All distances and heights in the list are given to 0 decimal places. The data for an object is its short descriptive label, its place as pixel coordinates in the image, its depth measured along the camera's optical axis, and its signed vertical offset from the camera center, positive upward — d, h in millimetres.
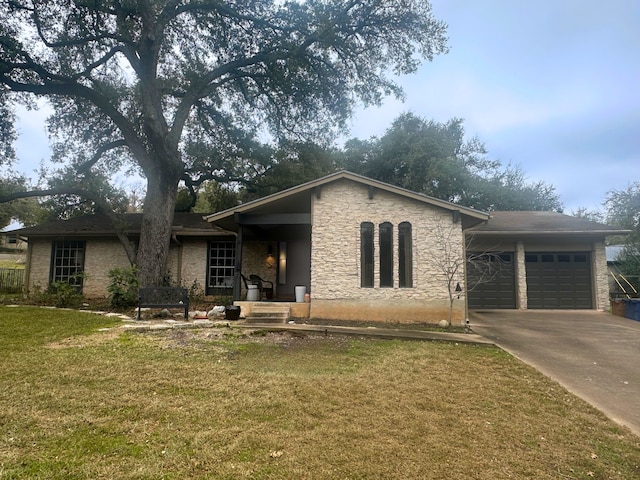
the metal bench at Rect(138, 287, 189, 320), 9130 -730
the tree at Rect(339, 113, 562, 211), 22531 +7385
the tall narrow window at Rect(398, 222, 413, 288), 9703 +485
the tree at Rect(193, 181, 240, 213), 19859 +4370
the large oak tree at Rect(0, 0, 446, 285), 12008 +8163
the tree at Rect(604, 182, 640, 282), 20119 +4473
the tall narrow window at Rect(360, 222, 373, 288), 9742 +558
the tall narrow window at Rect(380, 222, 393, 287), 9750 +550
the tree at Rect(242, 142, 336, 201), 17125 +5279
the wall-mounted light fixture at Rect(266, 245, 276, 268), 13852 +575
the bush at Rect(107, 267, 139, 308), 11078 -534
